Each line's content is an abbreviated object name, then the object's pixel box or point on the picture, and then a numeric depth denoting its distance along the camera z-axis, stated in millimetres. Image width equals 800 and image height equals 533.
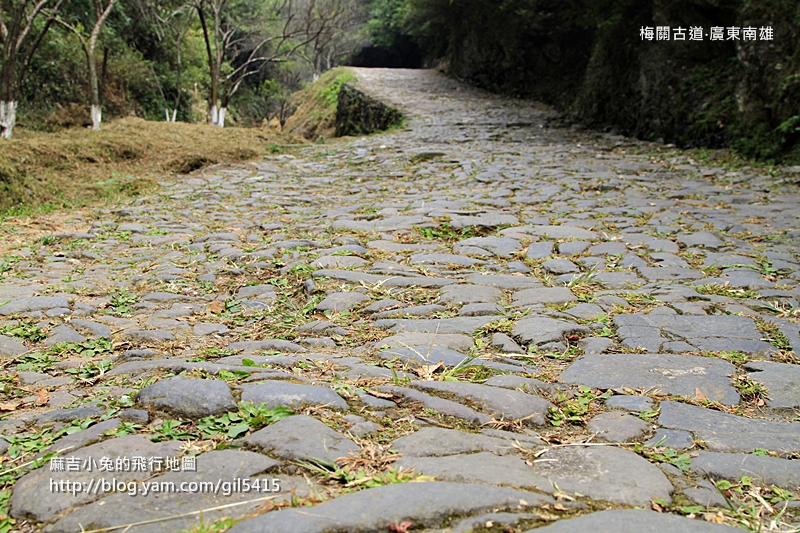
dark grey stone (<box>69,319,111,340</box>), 2857
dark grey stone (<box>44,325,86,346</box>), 2750
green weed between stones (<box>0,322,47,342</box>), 2764
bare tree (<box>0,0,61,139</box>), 9500
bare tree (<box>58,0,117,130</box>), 11562
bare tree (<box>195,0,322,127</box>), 16453
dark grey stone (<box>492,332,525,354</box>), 2676
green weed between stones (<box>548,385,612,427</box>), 2037
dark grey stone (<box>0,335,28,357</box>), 2554
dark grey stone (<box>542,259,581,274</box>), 3930
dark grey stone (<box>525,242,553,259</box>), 4293
